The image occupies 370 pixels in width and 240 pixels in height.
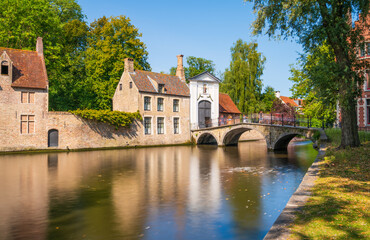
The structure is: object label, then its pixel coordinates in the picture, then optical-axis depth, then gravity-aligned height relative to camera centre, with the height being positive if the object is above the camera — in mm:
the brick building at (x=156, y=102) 30062 +3097
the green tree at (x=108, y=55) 32031 +8338
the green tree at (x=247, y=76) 39906 +7265
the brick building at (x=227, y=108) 37500 +2957
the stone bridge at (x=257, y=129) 22097 -194
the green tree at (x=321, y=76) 13125 +2307
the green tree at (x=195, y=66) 44691 +9903
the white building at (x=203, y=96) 33656 +3942
